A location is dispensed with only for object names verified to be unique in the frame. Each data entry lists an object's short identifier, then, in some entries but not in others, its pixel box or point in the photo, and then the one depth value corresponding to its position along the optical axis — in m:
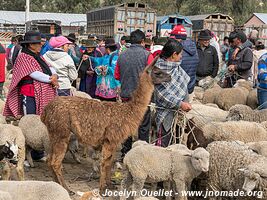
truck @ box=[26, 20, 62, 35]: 26.86
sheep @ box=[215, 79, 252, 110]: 10.91
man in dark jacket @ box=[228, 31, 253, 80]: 10.71
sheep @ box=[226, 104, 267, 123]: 8.29
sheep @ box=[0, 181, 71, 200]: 4.71
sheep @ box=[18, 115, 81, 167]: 7.36
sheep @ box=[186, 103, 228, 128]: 8.08
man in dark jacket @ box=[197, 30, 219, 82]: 10.56
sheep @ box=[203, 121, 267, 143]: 7.30
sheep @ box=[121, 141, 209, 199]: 5.74
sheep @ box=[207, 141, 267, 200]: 5.67
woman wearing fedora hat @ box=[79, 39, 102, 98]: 11.34
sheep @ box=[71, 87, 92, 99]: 9.84
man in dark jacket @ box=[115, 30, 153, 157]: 7.51
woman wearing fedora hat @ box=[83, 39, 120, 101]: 9.78
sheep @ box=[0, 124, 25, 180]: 6.50
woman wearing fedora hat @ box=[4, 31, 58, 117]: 7.17
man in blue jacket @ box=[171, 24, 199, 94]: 7.97
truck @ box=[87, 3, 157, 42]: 28.16
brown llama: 6.27
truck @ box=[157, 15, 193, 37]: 32.28
